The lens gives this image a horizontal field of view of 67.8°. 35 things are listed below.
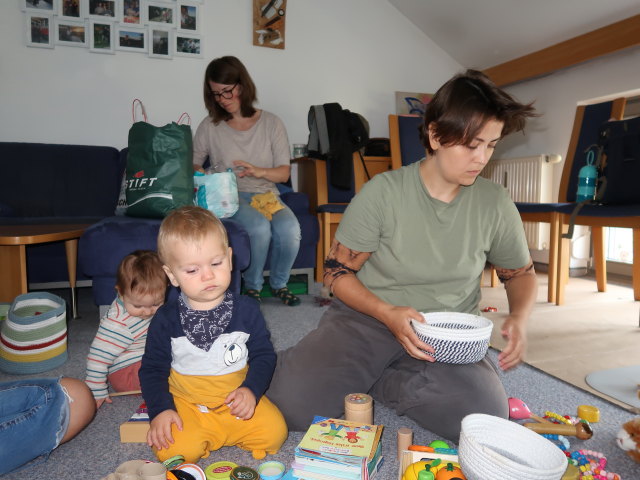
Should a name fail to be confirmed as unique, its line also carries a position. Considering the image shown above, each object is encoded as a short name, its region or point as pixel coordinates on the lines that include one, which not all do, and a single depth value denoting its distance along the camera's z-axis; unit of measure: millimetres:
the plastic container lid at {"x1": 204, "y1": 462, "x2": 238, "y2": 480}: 874
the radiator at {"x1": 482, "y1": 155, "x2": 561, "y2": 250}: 3311
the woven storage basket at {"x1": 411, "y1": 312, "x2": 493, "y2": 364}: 956
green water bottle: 2352
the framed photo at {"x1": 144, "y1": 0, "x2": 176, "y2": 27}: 3148
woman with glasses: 2289
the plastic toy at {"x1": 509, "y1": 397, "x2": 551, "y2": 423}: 1160
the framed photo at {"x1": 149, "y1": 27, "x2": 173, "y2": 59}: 3184
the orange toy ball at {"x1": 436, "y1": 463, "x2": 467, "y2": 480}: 750
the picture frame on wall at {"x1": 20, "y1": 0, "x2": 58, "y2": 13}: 2914
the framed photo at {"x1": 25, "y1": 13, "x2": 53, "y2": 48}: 2943
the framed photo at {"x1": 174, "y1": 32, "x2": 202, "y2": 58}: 3246
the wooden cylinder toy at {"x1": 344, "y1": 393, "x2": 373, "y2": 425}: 979
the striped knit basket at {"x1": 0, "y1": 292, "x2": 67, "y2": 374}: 1488
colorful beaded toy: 892
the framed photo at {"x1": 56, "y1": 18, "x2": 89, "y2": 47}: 3004
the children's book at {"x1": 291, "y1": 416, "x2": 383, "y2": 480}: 814
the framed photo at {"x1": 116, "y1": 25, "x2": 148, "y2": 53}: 3119
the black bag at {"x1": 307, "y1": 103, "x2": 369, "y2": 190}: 2852
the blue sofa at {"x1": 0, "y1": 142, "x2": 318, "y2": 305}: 2227
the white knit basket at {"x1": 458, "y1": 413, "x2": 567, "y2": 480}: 661
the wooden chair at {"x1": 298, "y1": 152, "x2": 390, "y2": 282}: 2748
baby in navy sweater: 950
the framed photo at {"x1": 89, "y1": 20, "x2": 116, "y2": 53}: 3062
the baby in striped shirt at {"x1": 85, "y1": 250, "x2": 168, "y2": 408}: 1265
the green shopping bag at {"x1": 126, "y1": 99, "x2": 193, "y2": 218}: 1906
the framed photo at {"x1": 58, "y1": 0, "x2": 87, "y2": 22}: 2986
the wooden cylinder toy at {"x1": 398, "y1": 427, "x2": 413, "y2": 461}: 943
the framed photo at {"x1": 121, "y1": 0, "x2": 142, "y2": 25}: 3098
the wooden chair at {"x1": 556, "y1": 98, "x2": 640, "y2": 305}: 2088
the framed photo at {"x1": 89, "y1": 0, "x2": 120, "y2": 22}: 3041
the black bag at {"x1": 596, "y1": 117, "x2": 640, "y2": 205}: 2109
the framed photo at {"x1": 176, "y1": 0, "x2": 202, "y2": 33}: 3221
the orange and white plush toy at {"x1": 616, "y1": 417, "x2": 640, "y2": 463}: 995
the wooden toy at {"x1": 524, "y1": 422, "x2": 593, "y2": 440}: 1075
